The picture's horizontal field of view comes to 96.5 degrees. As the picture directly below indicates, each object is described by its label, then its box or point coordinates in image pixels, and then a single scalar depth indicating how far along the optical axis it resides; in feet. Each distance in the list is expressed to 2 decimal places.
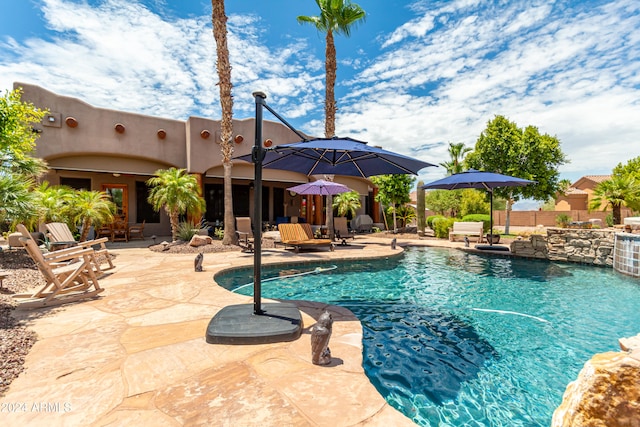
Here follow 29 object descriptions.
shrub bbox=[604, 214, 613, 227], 81.30
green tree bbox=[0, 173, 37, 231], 20.99
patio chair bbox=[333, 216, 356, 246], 45.97
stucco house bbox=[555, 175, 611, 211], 124.88
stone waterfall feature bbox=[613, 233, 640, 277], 23.43
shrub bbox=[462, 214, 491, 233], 54.10
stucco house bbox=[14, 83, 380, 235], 38.50
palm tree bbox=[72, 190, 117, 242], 31.04
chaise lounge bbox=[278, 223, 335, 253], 32.45
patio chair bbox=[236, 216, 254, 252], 37.19
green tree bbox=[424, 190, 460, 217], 113.70
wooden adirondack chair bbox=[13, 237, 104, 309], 13.08
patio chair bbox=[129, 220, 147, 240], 46.37
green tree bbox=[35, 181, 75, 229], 28.53
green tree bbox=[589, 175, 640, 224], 71.51
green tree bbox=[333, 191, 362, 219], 64.67
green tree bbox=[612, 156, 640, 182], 94.84
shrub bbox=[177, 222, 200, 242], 39.01
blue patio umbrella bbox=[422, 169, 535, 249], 30.73
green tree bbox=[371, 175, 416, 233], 58.49
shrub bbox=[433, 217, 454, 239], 51.49
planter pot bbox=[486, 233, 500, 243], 37.75
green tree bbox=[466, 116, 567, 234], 64.75
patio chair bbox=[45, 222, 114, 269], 22.54
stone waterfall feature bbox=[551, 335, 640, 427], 4.31
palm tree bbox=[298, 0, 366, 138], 41.78
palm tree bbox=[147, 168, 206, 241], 37.32
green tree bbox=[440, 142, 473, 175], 117.85
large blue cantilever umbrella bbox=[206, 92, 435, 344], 9.26
